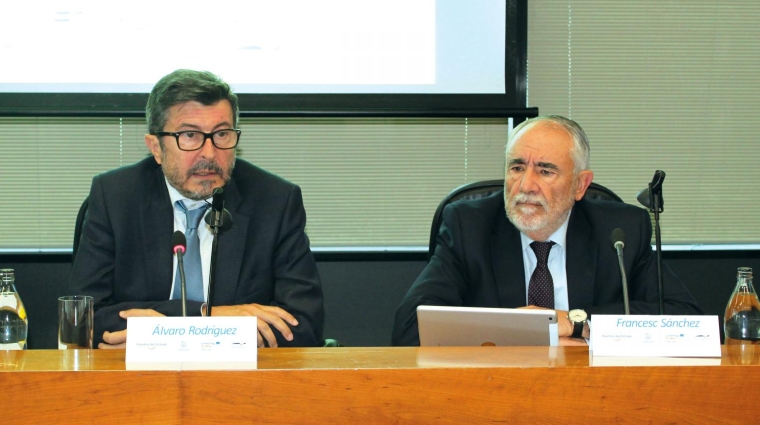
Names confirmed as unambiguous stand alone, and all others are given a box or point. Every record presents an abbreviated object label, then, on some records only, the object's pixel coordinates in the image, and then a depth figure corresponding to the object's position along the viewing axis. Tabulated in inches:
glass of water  152.9
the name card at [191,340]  128.6
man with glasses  209.6
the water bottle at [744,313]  174.9
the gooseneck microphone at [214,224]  165.8
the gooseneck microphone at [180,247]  161.0
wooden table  118.2
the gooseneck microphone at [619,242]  166.2
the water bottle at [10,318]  163.3
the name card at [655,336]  134.5
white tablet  151.0
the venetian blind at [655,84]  306.3
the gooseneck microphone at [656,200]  173.8
